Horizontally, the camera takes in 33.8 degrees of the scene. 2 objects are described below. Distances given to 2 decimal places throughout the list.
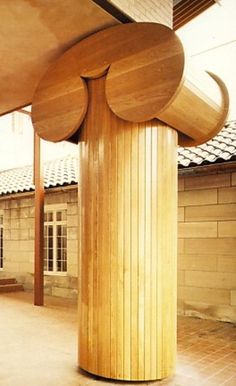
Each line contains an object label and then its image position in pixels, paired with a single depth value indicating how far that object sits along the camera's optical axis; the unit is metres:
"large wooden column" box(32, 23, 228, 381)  3.59
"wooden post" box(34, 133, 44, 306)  8.00
